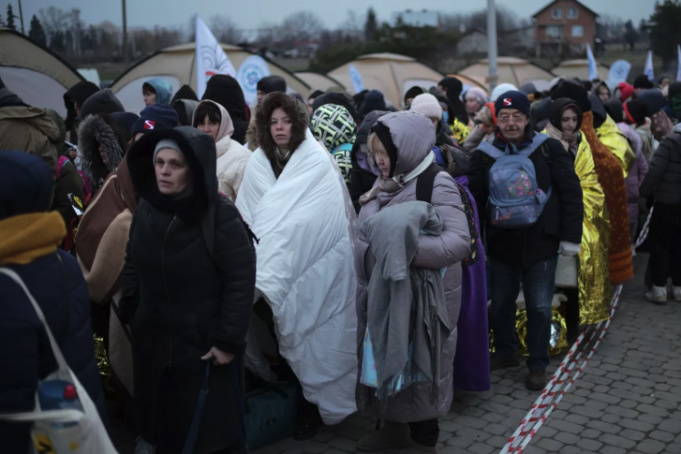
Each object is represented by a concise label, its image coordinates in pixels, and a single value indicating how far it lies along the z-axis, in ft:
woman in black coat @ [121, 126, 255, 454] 10.82
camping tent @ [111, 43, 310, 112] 48.16
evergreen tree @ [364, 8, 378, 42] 219.20
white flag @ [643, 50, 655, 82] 59.49
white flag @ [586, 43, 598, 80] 50.04
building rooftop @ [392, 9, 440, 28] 274.30
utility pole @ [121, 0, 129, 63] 87.14
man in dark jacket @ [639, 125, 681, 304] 22.68
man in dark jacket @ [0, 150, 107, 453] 8.01
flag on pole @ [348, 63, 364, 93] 51.60
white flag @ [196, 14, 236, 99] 29.43
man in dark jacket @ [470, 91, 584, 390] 16.56
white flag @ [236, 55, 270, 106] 36.02
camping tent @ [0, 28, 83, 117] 37.47
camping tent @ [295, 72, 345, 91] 63.93
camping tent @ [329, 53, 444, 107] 70.38
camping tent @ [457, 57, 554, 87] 86.12
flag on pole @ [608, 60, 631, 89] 60.64
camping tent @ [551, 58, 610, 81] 97.11
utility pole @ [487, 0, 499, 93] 48.24
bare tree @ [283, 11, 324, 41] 208.48
